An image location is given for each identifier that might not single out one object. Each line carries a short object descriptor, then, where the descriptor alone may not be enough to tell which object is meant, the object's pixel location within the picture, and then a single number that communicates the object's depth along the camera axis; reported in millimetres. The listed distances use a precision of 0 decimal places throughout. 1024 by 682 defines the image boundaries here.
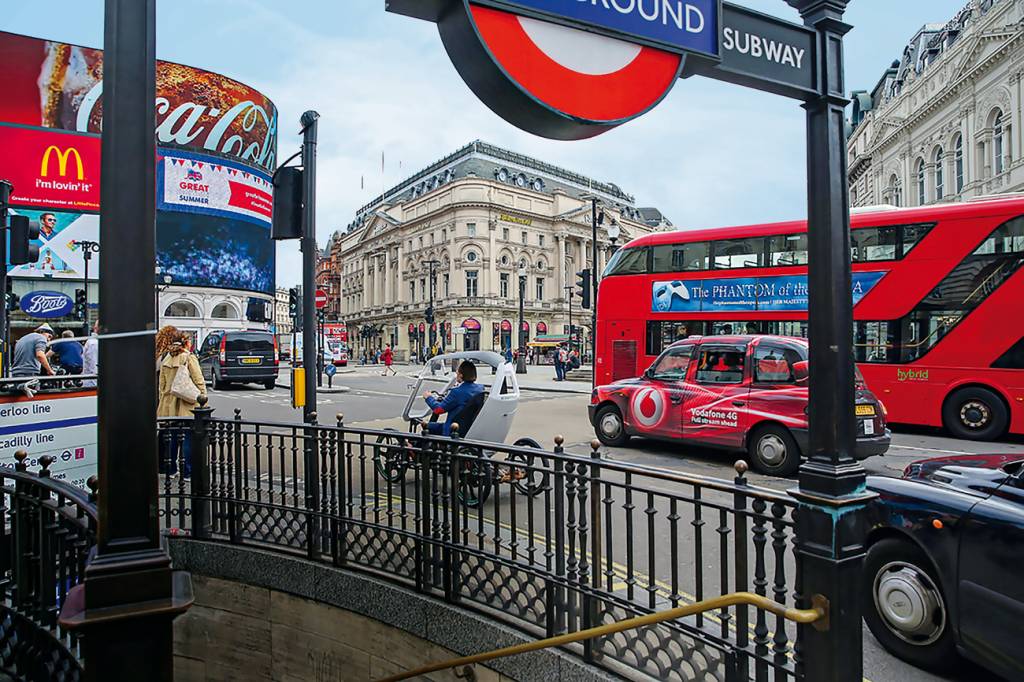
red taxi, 8175
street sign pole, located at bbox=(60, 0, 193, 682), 1996
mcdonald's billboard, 40719
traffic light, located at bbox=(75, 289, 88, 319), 26078
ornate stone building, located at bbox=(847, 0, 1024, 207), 32031
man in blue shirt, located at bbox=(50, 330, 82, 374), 12917
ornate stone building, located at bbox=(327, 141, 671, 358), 73438
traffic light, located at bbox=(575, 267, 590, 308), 22688
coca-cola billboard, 43594
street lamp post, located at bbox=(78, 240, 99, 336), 25812
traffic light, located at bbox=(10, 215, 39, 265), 7602
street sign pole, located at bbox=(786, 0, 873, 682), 2291
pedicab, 3883
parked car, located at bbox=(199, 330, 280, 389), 24125
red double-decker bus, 11391
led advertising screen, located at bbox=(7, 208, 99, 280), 42188
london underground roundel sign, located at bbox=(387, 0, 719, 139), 1861
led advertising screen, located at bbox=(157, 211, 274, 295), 52672
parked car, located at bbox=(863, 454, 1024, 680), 2963
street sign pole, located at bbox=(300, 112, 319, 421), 5941
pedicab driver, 6703
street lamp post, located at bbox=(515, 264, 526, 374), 39500
